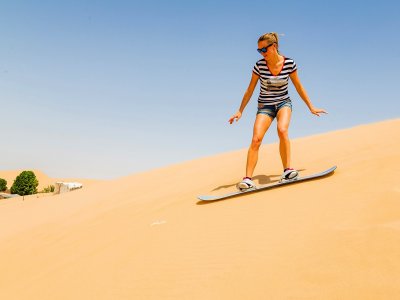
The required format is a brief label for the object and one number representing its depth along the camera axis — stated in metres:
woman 4.23
